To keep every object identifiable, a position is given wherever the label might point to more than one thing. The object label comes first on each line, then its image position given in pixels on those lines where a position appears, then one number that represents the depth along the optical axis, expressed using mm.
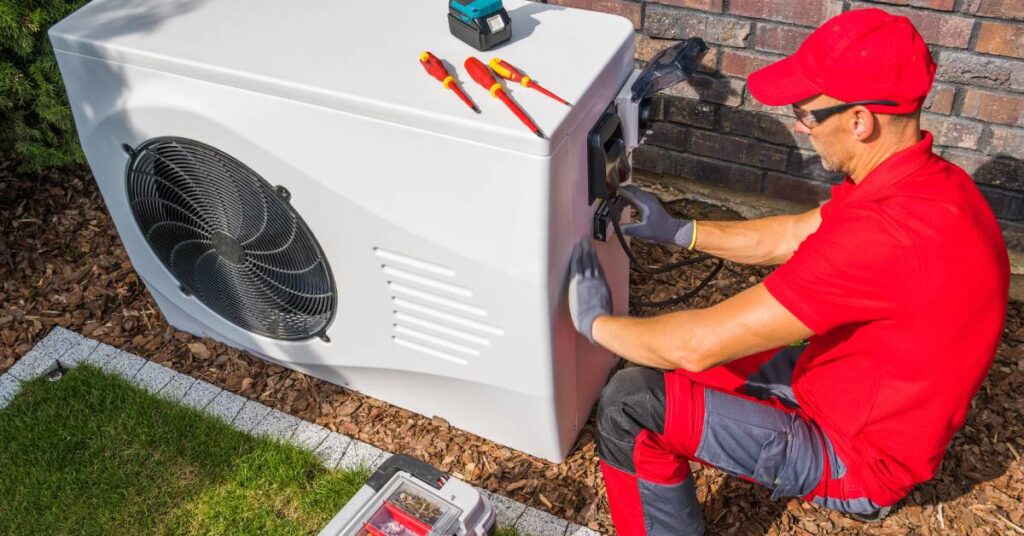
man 1650
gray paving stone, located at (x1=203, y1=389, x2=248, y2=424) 2686
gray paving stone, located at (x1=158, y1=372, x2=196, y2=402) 2745
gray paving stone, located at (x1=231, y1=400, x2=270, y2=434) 2654
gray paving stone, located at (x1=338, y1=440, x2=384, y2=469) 2520
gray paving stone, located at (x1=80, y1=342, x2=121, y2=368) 2857
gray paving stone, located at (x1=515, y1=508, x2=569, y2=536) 2330
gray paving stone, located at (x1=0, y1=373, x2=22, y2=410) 2779
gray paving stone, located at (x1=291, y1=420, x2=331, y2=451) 2588
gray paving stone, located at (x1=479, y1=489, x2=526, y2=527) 2359
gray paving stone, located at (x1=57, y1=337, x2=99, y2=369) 2869
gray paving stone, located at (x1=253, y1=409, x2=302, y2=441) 2617
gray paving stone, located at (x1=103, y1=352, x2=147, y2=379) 2820
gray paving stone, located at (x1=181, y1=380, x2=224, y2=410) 2727
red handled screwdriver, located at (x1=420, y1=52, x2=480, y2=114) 1847
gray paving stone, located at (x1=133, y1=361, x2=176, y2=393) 2779
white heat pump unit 1885
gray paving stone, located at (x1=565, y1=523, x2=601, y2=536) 2322
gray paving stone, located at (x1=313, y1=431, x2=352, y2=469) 2541
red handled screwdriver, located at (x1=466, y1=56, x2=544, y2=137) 1773
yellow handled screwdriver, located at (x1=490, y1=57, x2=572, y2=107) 1874
